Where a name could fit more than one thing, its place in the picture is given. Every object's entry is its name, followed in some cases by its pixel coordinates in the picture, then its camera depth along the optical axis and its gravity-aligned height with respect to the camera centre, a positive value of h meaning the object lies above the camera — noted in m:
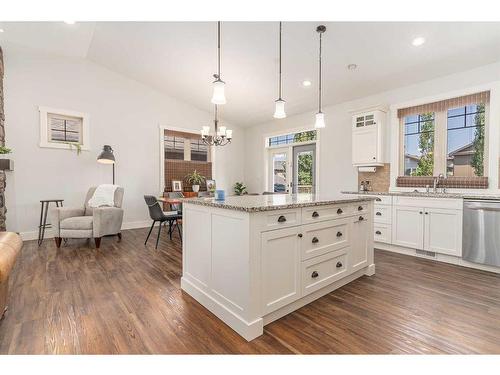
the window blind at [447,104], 3.53 +1.19
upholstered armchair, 4.01 -0.65
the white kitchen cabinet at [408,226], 3.60 -0.62
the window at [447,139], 3.58 +0.68
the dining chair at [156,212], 4.05 -0.46
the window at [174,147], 6.15 +0.86
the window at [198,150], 6.55 +0.85
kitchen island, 1.80 -0.57
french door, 5.86 +0.35
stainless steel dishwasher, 2.99 -0.57
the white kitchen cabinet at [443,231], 3.28 -0.62
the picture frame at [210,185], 6.46 -0.05
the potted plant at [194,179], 6.40 +0.10
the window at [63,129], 4.71 +1.04
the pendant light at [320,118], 2.82 +0.72
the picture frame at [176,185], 6.09 -0.05
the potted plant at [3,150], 2.88 +0.37
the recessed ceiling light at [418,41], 3.10 +1.74
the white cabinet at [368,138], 4.36 +0.79
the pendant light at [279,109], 2.59 +0.76
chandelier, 4.41 +0.81
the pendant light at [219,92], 2.21 +0.78
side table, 4.36 -0.66
